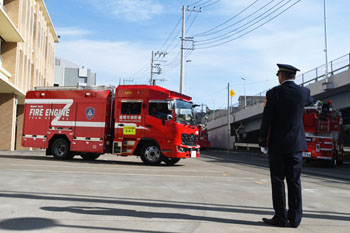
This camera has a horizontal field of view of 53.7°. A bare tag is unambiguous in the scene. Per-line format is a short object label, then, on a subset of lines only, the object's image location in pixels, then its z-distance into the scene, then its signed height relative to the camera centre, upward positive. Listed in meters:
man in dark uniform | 4.42 +0.10
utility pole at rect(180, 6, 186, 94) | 37.24 +11.28
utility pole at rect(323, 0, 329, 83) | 31.70 +11.31
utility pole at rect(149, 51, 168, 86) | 62.91 +13.87
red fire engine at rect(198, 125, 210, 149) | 43.97 +0.75
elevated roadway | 24.62 +3.75
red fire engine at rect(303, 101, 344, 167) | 18.30 +0.81
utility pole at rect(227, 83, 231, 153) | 44.08 +3.60
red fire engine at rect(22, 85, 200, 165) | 14.51 +0.92
